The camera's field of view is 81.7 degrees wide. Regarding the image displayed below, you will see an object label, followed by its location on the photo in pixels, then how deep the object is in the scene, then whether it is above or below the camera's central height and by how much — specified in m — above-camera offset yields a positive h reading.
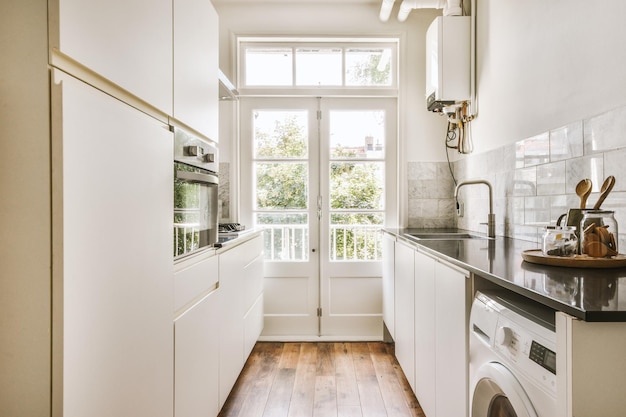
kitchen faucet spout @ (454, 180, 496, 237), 2.02 -0.07
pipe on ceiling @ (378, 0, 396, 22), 2.64 +1.49
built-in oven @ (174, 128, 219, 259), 1.28 +0.06
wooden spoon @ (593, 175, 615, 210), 1.07 +0.06
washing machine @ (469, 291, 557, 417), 0.76 -0.37
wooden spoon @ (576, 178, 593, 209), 1.17 +0.06
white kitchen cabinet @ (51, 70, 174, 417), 0.67 -0.11
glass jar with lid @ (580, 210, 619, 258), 1.07 -0.08
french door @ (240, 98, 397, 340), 2.98 +0.10
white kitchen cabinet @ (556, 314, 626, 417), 0.66 -0.29
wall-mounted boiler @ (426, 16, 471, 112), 2.46 +1.02
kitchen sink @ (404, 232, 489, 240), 2.26 -0.18
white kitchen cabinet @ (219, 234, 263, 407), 1.75 -0.57
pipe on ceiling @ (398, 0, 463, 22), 2.47 +1.43
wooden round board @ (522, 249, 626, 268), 1.02 -0.16
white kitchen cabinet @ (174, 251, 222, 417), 1.23 -0.49
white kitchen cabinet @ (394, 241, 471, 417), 1.23 -0.52
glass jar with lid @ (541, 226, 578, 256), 1.10 -0.11
